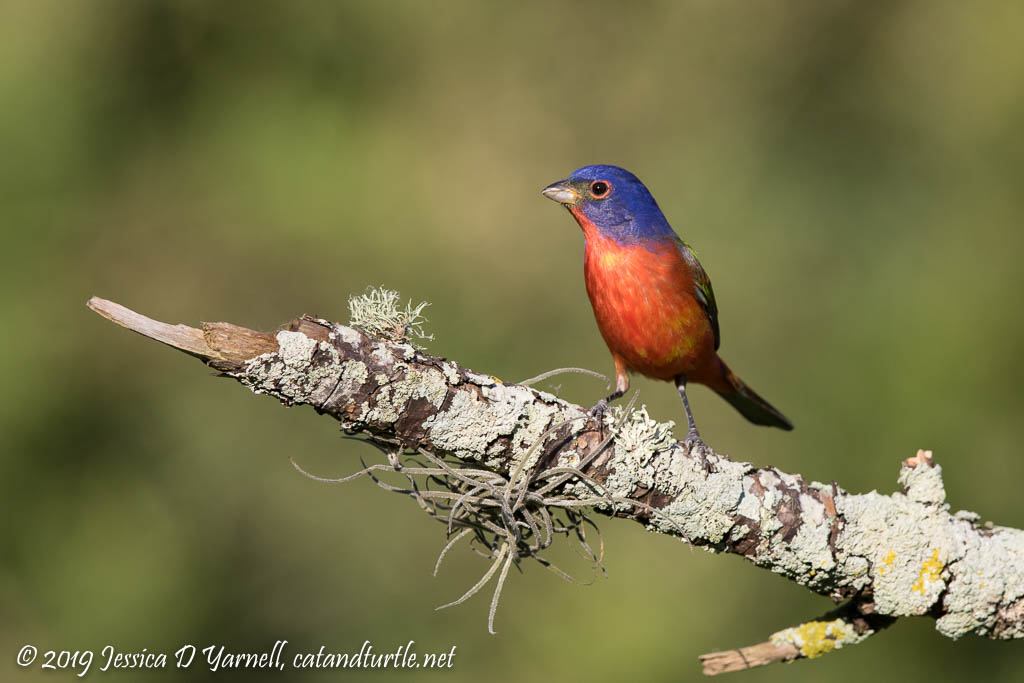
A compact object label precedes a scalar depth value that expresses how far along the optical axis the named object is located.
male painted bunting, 8.81
